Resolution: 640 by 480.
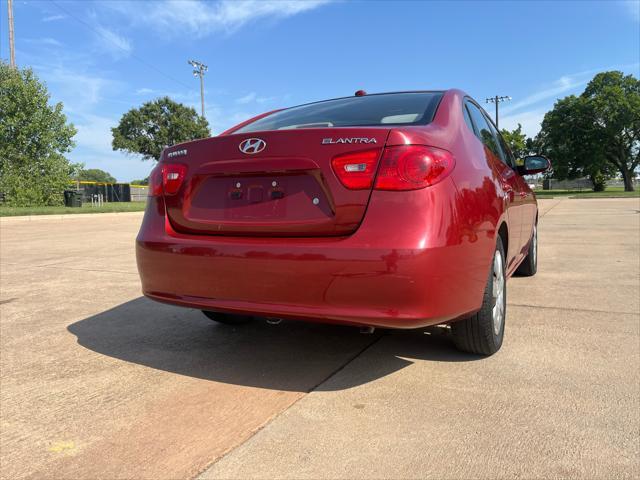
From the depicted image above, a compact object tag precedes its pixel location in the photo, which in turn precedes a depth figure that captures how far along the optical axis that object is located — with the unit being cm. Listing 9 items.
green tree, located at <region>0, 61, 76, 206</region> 2311
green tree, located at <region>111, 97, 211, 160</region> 5812
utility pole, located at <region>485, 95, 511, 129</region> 5169
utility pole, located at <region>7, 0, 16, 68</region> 2395
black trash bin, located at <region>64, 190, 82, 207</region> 2539
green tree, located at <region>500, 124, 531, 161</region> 4769
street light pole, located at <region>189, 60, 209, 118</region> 4578
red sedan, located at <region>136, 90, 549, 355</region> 204
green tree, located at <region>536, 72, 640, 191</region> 5250
